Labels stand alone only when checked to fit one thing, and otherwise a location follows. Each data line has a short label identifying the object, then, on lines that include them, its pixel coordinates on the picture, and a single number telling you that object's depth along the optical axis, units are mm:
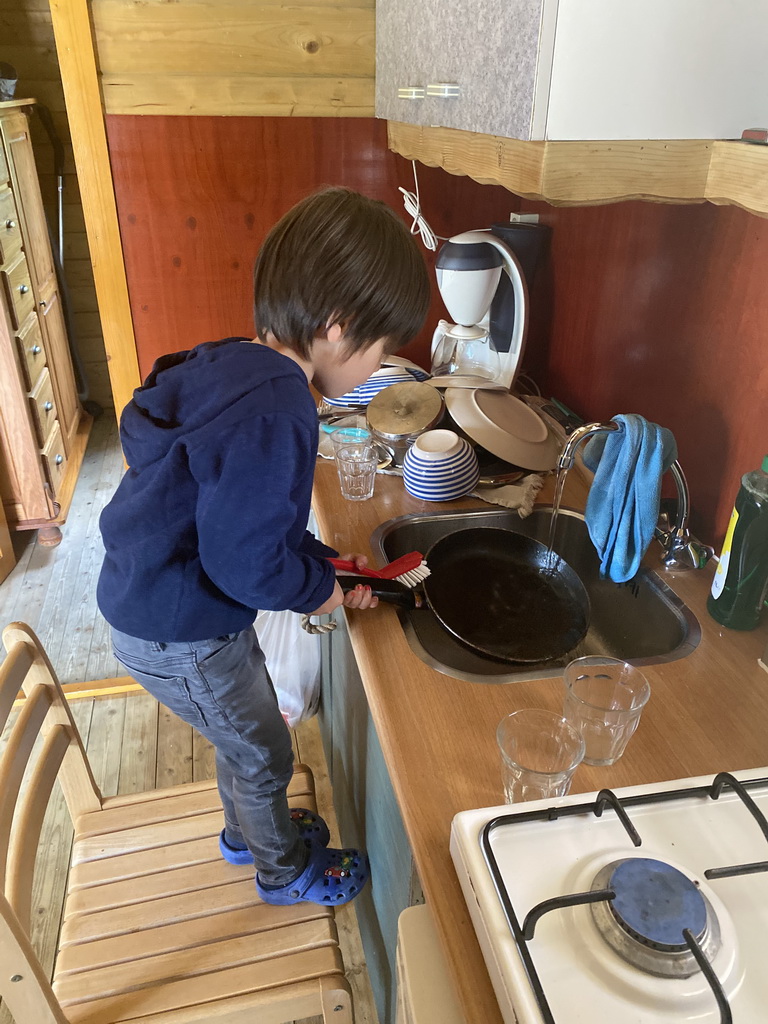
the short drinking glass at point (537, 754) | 738
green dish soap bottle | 897
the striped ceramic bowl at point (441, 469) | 1280
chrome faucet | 1067
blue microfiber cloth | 1036
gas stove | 528
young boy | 852
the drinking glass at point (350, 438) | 1447
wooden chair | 940
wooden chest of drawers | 2525
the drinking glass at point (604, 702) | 785
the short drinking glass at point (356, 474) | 1299
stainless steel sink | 983
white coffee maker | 1460
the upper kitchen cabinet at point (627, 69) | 761
